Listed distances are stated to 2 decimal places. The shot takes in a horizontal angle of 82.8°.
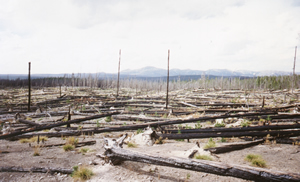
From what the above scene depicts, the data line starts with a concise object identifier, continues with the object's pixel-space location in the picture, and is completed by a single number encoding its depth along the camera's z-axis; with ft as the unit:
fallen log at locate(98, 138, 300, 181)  10.62
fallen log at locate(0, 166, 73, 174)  17.29
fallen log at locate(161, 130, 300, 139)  25.03
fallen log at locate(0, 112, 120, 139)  23.86
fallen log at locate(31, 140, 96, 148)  26.27
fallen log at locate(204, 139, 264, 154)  20.37
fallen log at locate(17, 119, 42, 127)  34.27
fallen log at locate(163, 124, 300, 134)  24.93
